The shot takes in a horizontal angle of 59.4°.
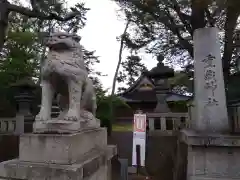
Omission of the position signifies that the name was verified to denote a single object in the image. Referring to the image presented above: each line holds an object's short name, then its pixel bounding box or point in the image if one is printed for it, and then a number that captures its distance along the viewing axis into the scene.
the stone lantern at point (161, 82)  8.18
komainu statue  2.27
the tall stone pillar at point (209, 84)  4.18
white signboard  3.34
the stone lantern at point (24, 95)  8.47
